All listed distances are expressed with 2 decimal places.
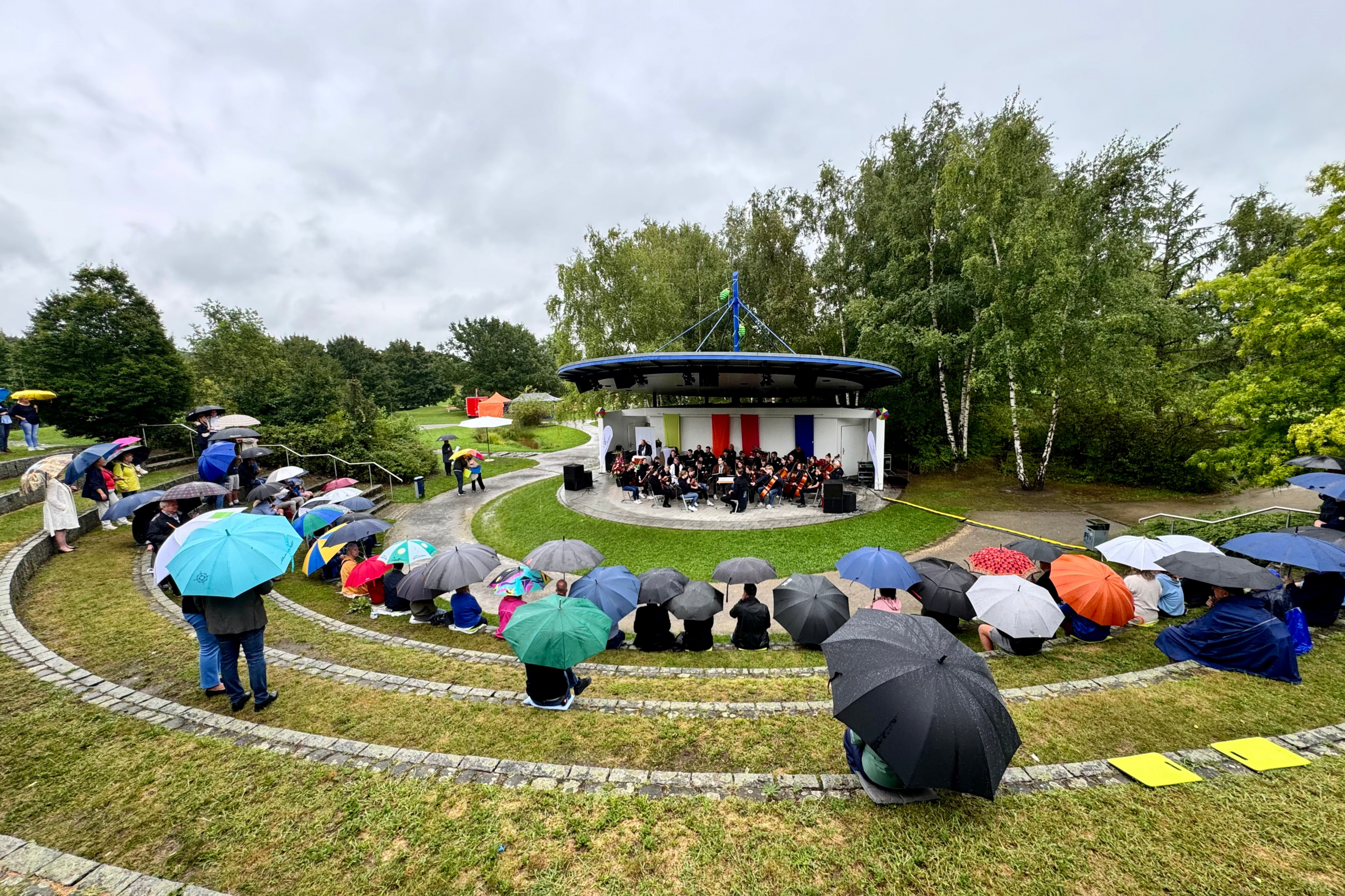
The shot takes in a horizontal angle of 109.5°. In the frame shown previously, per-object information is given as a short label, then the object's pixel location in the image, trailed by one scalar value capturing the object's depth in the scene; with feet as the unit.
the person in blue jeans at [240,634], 14.97
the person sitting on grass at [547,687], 15.79
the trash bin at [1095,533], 36.40
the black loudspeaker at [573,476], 60.13
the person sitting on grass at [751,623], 22.89
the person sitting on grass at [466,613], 24.91
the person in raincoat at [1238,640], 16.76
